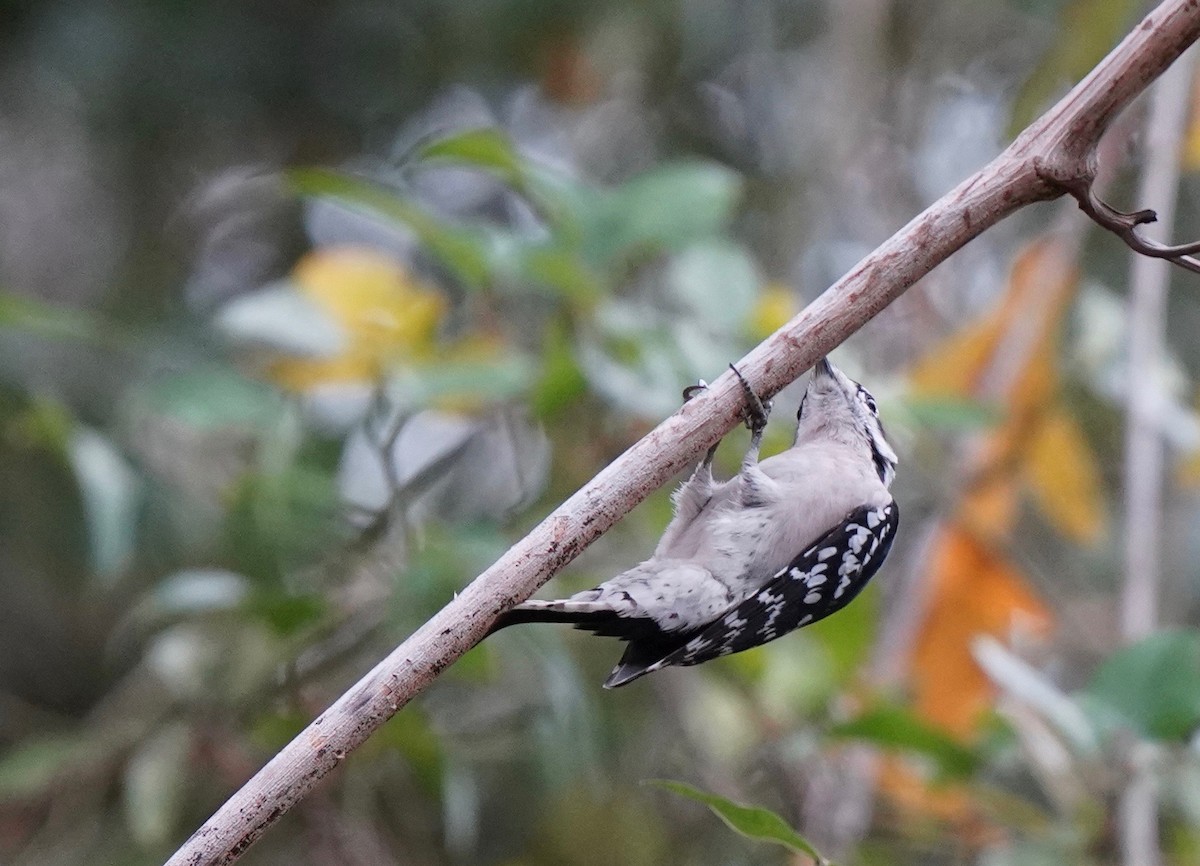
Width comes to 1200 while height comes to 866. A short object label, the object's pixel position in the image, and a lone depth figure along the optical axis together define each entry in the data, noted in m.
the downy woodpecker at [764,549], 4.20
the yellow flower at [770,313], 5.98
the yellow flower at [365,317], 6.15
